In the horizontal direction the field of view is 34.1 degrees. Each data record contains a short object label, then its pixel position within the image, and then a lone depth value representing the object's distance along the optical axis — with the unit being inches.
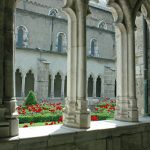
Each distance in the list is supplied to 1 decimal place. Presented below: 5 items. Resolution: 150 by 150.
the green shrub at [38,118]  227.9
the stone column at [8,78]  113.9
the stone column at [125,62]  169.0
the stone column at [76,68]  140.3
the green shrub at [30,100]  406.3
